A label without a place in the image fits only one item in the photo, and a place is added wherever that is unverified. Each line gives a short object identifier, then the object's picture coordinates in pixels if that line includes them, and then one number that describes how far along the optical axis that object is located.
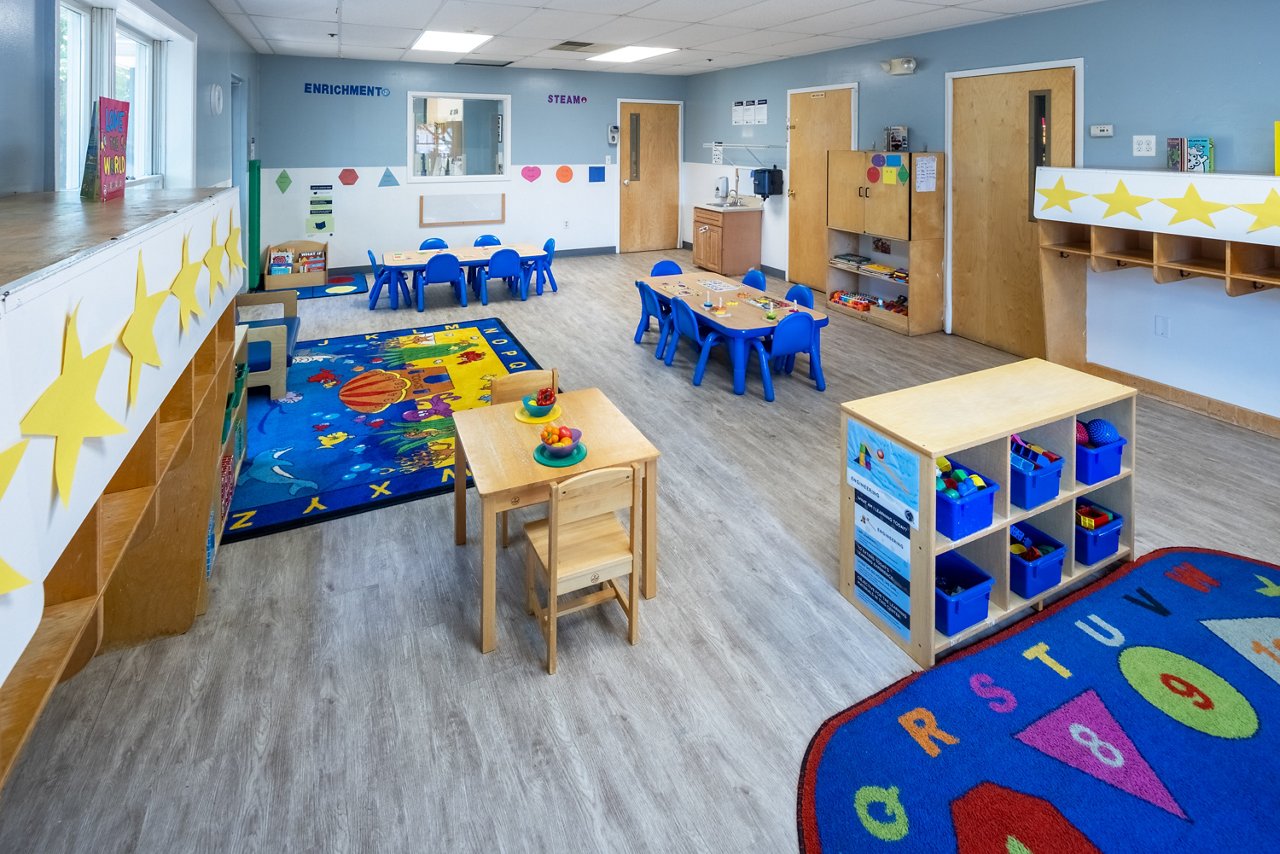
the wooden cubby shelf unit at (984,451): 2.41
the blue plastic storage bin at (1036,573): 2.69
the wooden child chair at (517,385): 3.28
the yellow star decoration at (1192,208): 4.05
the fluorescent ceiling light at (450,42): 7.04
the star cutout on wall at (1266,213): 3.75
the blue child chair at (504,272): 7.80
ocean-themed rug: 3.66
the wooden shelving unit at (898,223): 6.44
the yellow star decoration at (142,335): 1.49
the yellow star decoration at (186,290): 1.96
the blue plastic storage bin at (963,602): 2.48
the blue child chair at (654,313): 6.04
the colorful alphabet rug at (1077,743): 1.88
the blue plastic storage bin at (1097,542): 2.89
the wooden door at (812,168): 7.77
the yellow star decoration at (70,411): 1.05
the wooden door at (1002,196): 5.48
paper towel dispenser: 8.85
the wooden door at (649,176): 10.73
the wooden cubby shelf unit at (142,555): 1.16
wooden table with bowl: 2.48
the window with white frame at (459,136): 9.52
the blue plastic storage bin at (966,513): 2.41
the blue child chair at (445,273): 7.58
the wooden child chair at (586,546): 2.34
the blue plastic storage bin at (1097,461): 2.76
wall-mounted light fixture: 6.56
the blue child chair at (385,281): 7.57
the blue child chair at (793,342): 5.00
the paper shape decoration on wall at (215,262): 2.46
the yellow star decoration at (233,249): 2.90
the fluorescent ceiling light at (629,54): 8.06
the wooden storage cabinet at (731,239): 9.29
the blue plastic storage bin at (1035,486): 2.58
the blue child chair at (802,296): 5.76
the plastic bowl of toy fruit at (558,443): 2.61
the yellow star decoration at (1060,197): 4.85
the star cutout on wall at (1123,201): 4.42
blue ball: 2.79
